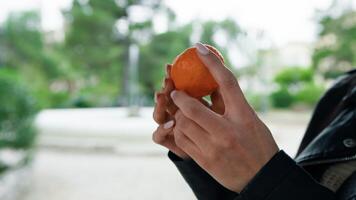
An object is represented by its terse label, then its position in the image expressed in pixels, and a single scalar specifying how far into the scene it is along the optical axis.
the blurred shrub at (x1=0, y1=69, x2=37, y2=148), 1.61
